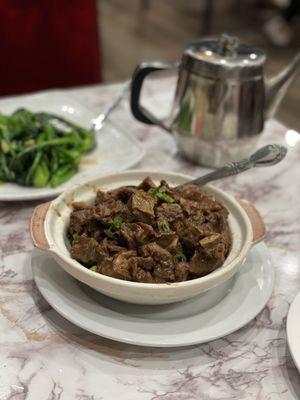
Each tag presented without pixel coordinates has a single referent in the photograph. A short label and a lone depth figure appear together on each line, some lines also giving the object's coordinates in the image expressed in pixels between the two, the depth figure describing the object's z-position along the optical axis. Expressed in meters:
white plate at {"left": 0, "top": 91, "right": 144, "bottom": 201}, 1.08
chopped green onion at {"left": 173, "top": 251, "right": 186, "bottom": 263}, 0.77
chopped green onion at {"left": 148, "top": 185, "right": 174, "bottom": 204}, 0.83
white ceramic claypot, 0.71
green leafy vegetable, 1.11
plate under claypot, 0.72
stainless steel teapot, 1.14
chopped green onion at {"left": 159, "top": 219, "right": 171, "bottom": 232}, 0.78
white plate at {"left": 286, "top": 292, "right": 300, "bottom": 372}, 0.67
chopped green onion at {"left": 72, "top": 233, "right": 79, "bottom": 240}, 0.80
